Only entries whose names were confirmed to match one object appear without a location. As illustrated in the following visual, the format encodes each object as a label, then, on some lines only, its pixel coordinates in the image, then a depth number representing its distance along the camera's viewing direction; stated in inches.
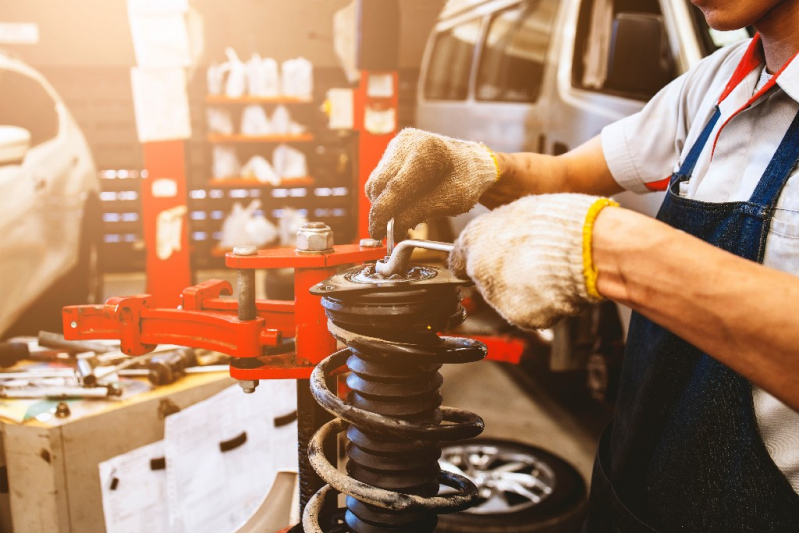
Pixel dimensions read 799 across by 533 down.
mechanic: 26.7
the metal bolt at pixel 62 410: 54.5
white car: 106.0
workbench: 53.3
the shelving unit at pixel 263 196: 192.1
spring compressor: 30.9
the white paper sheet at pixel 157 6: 121.4
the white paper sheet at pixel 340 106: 118.2
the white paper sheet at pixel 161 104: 126.6
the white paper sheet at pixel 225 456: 60.0
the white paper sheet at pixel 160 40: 123.6
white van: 74.5
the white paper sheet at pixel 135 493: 56.4
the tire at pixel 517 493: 74.6
